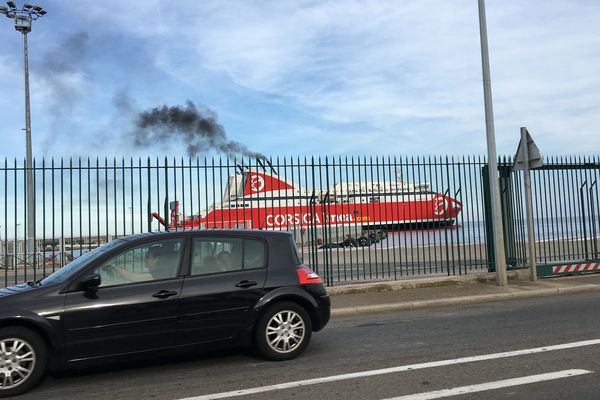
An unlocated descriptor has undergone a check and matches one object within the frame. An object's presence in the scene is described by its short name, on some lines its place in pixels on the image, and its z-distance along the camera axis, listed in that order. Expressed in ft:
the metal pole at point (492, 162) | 36.83
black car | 15.76
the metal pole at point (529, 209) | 37.99
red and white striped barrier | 39.63
